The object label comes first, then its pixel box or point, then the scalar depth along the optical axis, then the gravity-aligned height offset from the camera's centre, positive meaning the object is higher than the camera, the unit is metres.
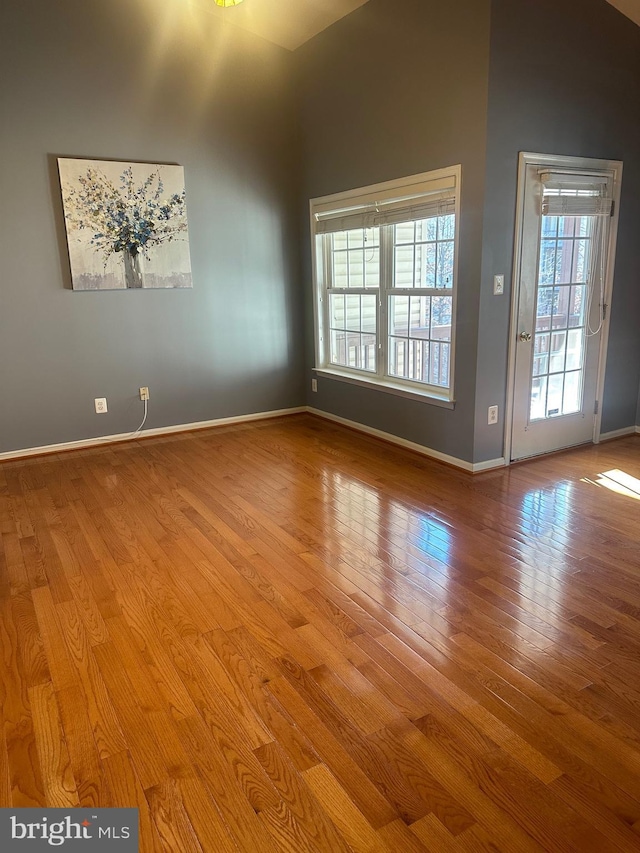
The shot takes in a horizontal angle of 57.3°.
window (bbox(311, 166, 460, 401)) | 3.96 +0.00
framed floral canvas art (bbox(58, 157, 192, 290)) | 4.38 +0.49
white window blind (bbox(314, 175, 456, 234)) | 3.75 +0.53
